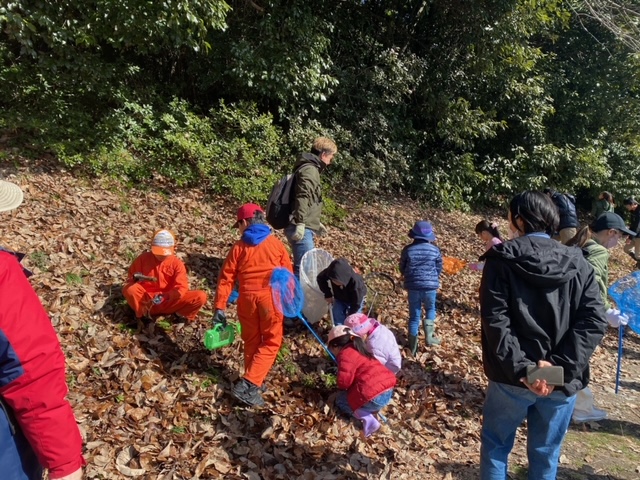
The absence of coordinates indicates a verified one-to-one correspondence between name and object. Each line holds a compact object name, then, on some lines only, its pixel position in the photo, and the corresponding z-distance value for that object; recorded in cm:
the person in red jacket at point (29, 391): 167
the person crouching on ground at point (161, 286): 509
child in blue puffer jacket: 578
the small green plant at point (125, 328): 502
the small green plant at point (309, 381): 498
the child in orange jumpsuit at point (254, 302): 438
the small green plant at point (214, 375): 470
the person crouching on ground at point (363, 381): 427
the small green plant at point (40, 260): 548
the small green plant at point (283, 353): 528
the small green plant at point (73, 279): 541
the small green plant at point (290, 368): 512
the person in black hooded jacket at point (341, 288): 534
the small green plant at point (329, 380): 503
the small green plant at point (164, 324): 525
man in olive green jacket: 561
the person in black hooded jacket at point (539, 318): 263
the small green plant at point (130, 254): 622
